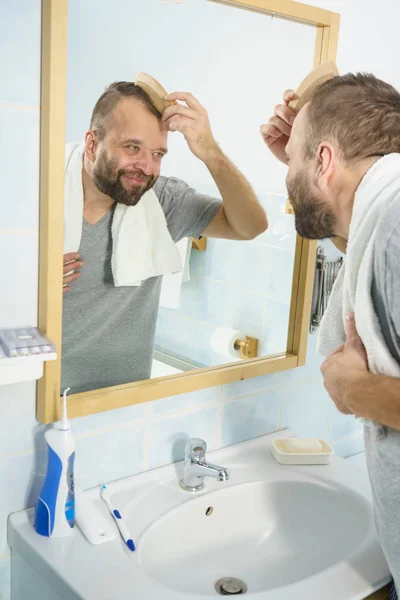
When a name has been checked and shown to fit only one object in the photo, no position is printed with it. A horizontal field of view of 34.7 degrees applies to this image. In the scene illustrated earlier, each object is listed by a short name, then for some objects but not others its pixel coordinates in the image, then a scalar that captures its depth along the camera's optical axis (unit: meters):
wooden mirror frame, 1.04
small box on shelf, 1.01
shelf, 1.01
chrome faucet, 1.33
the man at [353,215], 0.96
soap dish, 1.49
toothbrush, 1.14
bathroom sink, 1.06
